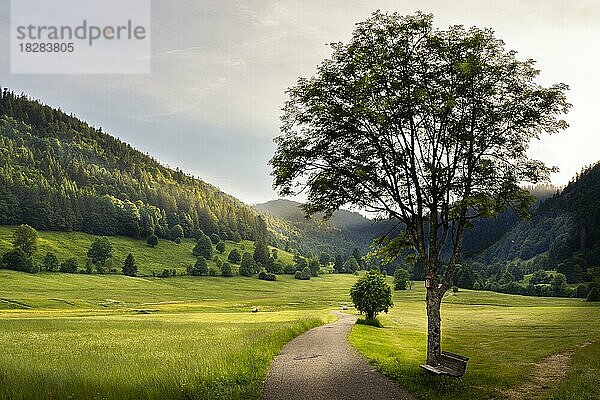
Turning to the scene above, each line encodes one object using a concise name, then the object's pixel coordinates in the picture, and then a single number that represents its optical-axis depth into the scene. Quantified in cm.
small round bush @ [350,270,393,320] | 7401
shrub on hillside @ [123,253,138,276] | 19372
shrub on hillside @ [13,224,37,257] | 17575
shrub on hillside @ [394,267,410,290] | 19575
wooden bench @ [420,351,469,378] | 2153
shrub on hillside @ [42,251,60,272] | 16888
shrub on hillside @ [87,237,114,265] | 19662
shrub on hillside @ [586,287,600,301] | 12581
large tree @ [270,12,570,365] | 2369
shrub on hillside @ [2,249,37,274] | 16012
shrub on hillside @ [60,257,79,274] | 17400
